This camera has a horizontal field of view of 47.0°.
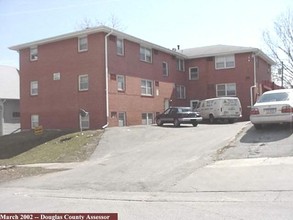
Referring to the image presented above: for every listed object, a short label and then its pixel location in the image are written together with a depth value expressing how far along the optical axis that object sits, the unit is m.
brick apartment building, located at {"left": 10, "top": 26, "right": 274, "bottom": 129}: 22.12
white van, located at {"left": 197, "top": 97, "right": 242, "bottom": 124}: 25.09
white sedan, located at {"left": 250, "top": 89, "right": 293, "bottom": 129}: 14.08
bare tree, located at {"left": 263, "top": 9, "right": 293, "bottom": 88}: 39.98
